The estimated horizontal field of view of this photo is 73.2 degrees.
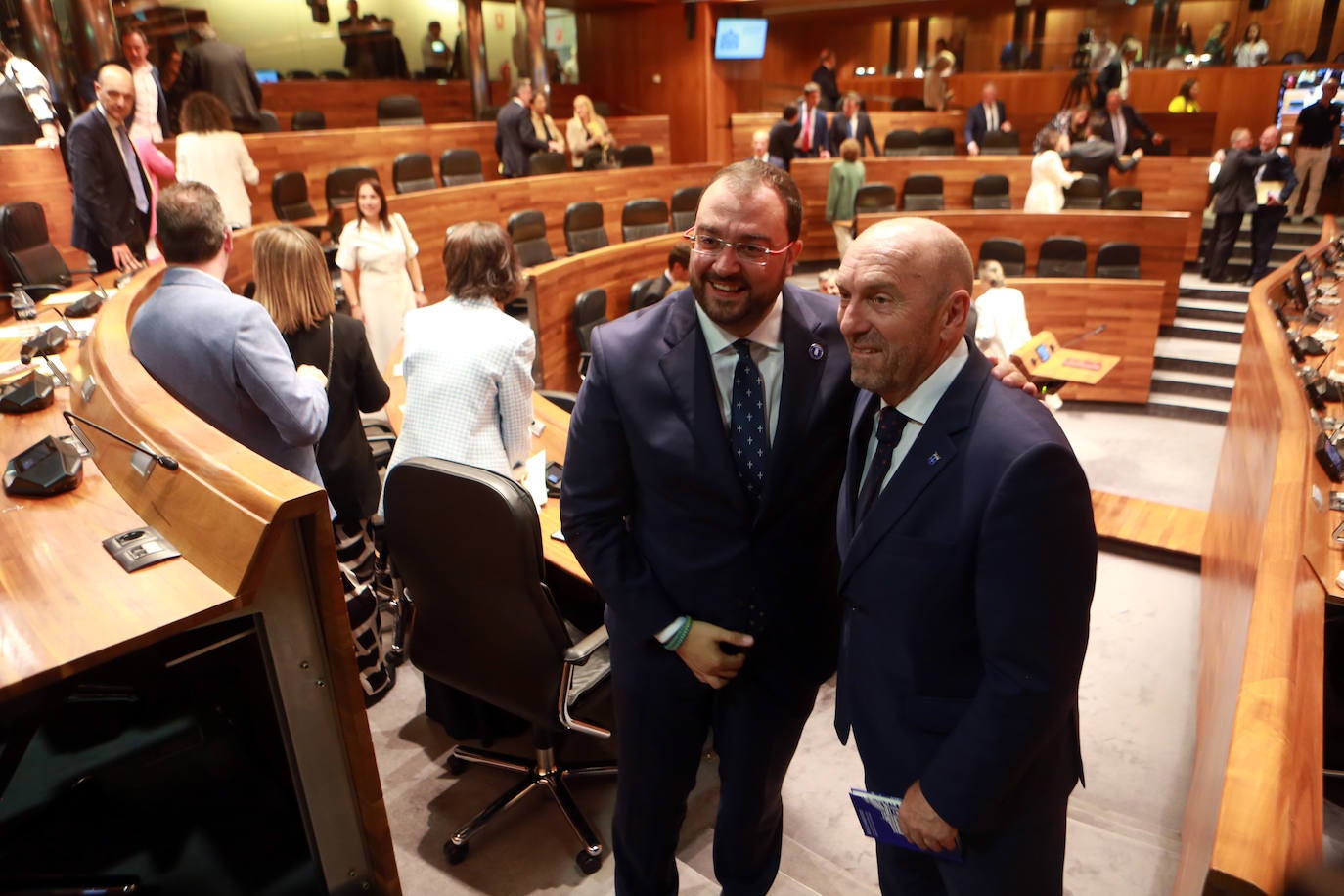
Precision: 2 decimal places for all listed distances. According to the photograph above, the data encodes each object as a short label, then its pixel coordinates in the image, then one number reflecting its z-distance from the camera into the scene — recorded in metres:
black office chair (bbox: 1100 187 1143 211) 8.52
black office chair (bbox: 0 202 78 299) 3.95
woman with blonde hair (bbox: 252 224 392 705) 2.80
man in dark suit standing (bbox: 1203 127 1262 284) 8.23
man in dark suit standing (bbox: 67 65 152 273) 4.22
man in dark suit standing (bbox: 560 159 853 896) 1.56
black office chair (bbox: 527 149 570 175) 8.11
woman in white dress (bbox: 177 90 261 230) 5.08
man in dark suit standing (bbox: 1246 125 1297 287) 8.24
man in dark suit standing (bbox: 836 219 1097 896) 1.25
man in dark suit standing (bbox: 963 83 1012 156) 10.30
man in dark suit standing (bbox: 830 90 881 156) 9.88
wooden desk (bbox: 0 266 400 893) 1.27
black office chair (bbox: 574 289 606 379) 5.27
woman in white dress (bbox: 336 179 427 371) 4.98
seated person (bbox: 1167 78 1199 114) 11.32
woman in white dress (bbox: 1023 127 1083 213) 8.05
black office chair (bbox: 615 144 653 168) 9.44
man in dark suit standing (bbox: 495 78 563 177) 7.97
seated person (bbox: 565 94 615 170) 9.00
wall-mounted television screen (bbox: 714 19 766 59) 12.30
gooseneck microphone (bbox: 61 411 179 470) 1.50
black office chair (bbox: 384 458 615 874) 1.95
